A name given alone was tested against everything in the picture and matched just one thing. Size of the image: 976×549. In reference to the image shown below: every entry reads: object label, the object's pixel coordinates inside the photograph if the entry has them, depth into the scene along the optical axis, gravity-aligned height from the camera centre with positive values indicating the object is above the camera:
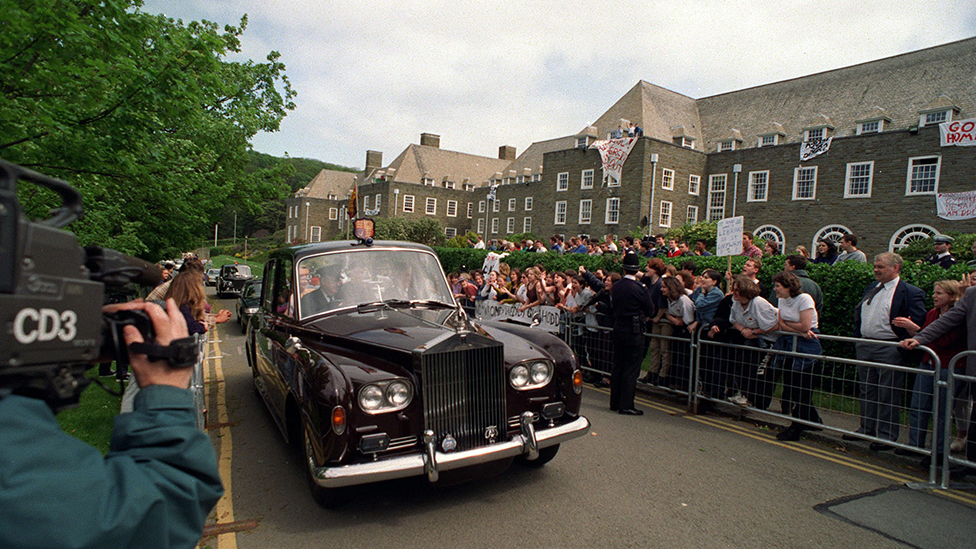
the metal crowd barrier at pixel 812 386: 5.64 -1.33
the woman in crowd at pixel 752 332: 6.97 -0.71
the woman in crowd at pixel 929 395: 5.41 -1.12
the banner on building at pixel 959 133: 28.41 +8.34
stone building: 32.31 +8.14
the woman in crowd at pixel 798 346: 6.55 -0.84
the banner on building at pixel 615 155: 39.75 +8.39
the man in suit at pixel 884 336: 5.94 -0.63
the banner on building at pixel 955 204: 25.92 +4.22
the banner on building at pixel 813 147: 35.76 +8.86
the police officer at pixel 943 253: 8.75 +0.56
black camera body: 1.11 -0.15
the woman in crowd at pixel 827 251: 9.80 +0.53
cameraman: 1.08 -0.53
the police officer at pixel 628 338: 7.30 -0.93
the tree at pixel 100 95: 5.70 +1.70
